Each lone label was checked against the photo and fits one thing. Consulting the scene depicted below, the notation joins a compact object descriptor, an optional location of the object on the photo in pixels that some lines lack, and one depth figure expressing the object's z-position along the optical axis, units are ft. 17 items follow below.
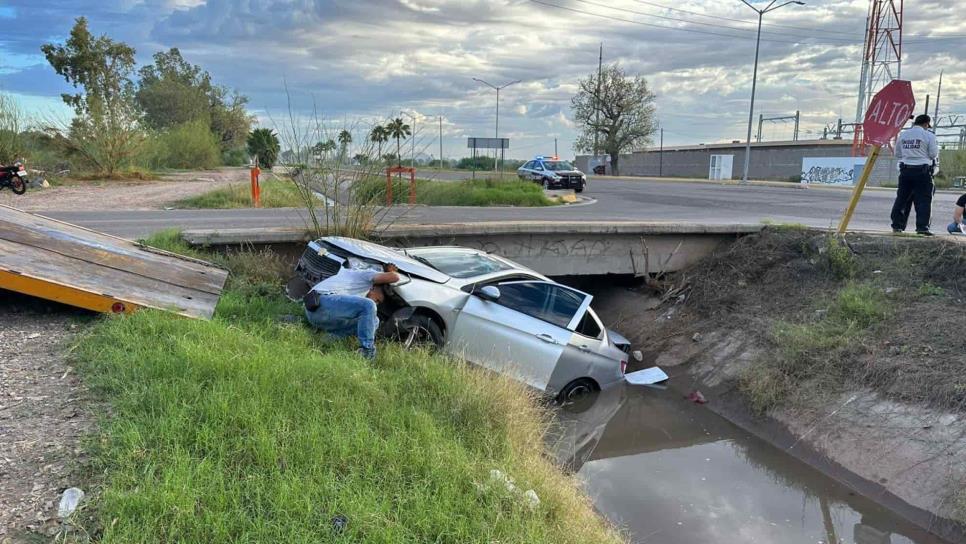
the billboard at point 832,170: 130.93
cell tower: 153.48
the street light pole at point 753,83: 112.33
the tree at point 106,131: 95.14
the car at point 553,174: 98.89
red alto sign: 29.35
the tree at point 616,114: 202.80
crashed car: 21.70
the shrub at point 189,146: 161.89
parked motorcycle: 67.21
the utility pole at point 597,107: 204.64
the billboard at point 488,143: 101.90
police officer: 31.37
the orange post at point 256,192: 61.36
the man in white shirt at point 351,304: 19.51
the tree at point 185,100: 221.05
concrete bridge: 35.04
